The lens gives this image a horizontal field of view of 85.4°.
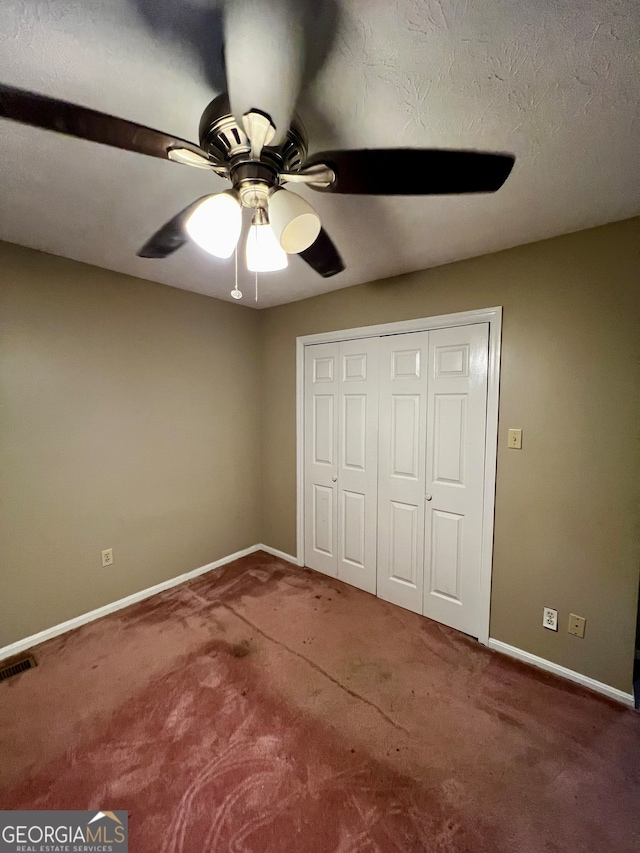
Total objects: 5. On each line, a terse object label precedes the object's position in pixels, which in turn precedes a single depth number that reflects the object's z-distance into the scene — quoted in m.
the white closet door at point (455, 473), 2.14
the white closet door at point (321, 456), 2.87
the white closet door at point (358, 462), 2.63
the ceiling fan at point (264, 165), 0.83
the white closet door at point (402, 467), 2.38
